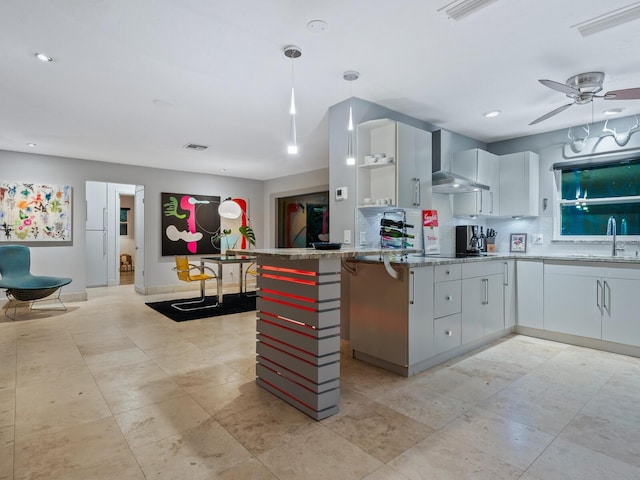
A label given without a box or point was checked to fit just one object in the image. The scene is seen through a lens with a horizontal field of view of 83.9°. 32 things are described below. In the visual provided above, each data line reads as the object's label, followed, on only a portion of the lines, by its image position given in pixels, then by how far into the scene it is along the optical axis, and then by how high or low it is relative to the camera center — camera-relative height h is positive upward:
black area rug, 5.05 -1.05
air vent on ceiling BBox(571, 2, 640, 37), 2.17 +1.40
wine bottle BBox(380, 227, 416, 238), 3.66 +0.09
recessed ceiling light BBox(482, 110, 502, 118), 3.90 +1.42
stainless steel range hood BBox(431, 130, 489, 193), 3.83 +0.78
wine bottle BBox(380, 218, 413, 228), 3.67 +0.18
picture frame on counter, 4.73 -0.04
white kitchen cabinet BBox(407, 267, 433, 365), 2.81 -0.61
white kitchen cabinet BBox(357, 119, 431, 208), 3.37 +0.72
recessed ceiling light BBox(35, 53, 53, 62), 2.72 +1.43
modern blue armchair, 4.79 -0.54
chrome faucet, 3.87 +0.11
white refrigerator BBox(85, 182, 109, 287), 7.72 +0.15
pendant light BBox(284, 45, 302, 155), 2.52 +1.41
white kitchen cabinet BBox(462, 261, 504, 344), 3.40 -0.60
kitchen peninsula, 2.25 -0.59
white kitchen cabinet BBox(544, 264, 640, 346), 3.39 -0.62
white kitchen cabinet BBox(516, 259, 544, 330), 3.95 -0.60
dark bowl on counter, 2.60 -0.04
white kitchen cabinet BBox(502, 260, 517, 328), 3.98 -0.60
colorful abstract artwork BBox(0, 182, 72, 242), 5.59 +0.48
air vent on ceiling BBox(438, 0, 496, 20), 2.06 +1.39
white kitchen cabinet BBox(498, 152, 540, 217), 4.47 +0.71
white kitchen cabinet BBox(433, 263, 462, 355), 3.05 -0.59
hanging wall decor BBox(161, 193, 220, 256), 7.20 +0.37
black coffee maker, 4.32 -0.01
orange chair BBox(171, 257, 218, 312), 5.64 -0.56
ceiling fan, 2.79 +1.28
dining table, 5.48 -0.31
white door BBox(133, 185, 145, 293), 7.03 +0.07
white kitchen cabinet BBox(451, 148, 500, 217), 4.37 +0.76
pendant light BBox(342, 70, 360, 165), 3.03 +1.09
